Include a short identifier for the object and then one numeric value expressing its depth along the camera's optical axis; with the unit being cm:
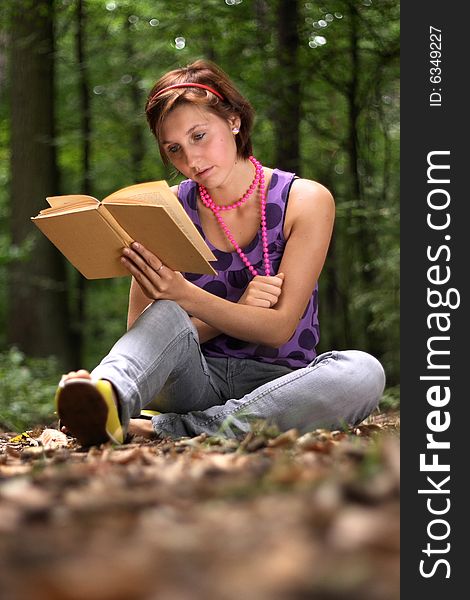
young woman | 285
